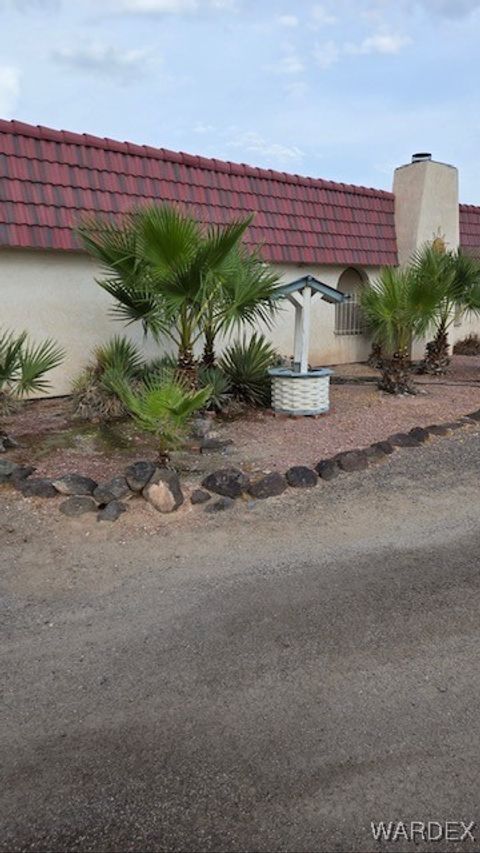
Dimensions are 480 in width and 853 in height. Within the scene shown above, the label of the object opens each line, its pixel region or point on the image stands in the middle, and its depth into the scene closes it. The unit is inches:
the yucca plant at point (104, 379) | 353.1
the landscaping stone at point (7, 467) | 239.6
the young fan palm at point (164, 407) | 223.8
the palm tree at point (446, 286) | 434.3
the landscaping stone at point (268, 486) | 235.6
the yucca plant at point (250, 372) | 387.9
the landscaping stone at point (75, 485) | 223.1
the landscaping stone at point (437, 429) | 328.5
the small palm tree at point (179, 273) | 300.5
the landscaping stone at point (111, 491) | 219.5
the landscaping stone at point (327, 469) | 257.9
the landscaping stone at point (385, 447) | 291.1
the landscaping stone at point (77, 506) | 213.6
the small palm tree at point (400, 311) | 400.2
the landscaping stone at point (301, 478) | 247.0
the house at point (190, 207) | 386.0
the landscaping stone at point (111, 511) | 211.0
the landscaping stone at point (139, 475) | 225.9
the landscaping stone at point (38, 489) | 226.4
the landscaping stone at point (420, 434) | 313.9
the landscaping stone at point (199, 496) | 225.9
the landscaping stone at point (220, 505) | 223.5
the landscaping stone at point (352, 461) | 267.6
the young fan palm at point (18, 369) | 269.7
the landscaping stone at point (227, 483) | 232.7
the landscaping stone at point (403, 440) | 305.9
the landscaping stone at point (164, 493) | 218.5
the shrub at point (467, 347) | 718.5
